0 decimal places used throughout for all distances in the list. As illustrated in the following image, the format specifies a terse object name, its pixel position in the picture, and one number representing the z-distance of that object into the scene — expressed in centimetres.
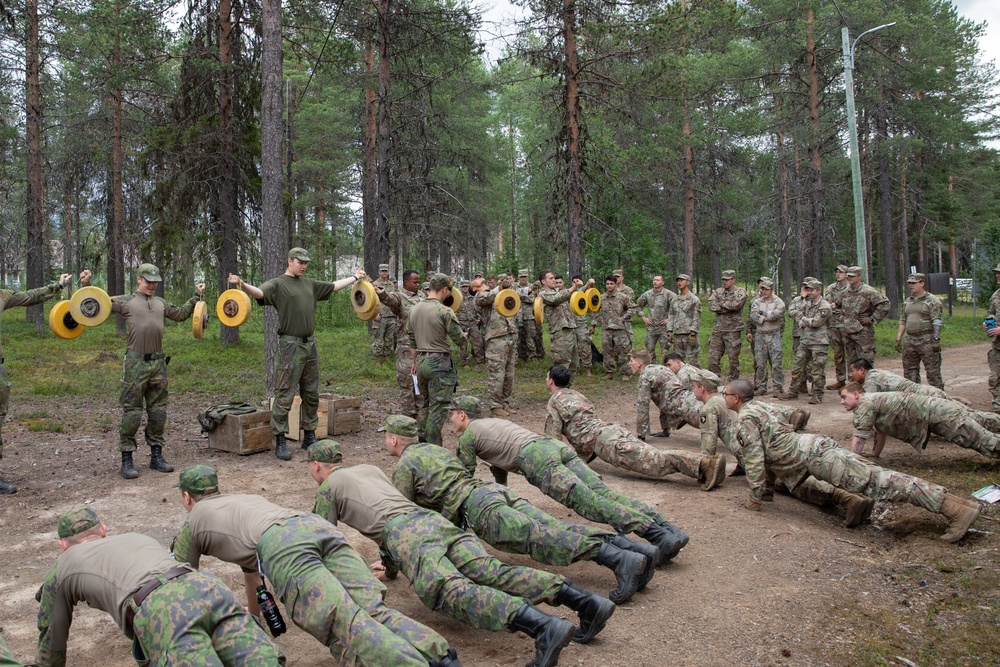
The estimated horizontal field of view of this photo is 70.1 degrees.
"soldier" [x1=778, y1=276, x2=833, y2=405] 1238
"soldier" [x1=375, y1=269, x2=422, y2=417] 1027
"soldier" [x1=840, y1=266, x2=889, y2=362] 1240
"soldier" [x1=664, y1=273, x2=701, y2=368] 1368
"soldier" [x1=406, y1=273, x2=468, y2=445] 893
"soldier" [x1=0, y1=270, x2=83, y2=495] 749
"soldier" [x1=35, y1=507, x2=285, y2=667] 344
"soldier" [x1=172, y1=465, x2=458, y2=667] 383
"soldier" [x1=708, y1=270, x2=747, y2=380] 1302
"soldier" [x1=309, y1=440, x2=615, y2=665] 432
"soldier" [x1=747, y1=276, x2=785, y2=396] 1266
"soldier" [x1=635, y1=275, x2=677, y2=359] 1459
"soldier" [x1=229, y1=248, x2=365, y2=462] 861
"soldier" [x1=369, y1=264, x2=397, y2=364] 1586
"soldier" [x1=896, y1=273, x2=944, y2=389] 1128
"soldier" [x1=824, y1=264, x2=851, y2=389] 1291
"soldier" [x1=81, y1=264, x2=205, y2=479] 801
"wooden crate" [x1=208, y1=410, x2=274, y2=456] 884
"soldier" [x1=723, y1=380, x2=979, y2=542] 650
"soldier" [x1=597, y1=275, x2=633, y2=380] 1473
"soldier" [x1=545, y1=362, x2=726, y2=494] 784
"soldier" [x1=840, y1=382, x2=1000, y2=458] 779
